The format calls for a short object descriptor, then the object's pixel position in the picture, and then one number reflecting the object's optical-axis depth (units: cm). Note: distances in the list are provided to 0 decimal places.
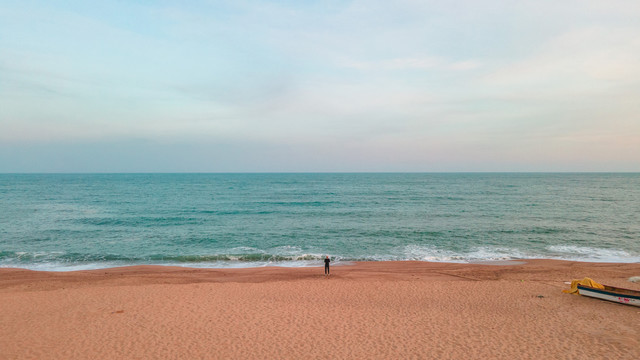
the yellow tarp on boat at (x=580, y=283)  1402
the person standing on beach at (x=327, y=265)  1814
